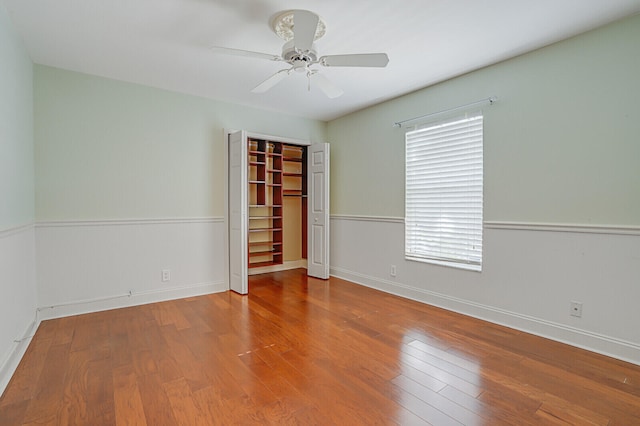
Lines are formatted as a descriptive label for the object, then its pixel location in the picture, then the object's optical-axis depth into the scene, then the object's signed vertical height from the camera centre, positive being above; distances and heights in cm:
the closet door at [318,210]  475 -3
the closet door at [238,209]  394 -1
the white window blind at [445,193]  321 +17
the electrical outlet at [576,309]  251 -80
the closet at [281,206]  421 +4
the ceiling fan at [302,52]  203 +110
